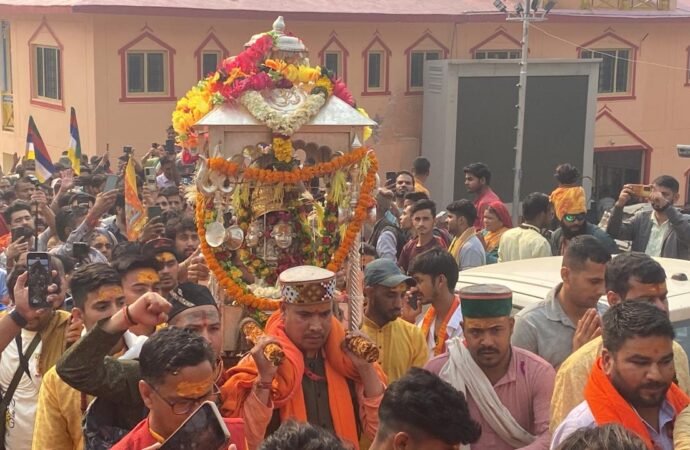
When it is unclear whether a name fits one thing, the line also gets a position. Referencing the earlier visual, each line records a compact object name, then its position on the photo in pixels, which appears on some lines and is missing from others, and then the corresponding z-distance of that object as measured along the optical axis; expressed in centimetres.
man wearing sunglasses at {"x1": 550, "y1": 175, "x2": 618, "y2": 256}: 949
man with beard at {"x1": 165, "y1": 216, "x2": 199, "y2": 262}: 885
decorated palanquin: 736
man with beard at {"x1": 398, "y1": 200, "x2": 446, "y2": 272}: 965
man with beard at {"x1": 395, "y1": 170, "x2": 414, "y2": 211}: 1267
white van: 609
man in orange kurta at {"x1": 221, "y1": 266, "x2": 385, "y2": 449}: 505
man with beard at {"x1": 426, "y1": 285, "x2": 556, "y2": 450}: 474
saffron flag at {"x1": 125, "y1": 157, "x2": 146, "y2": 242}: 995
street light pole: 2255
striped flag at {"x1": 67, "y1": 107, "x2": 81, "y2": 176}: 1551
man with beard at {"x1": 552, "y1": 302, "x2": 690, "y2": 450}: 411
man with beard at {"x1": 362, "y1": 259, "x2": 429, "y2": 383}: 601
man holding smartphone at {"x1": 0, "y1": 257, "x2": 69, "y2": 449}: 540
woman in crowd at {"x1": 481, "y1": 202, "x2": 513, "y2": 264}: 1053
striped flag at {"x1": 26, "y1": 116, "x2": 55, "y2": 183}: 1427
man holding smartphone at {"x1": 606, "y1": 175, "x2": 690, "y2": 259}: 967
